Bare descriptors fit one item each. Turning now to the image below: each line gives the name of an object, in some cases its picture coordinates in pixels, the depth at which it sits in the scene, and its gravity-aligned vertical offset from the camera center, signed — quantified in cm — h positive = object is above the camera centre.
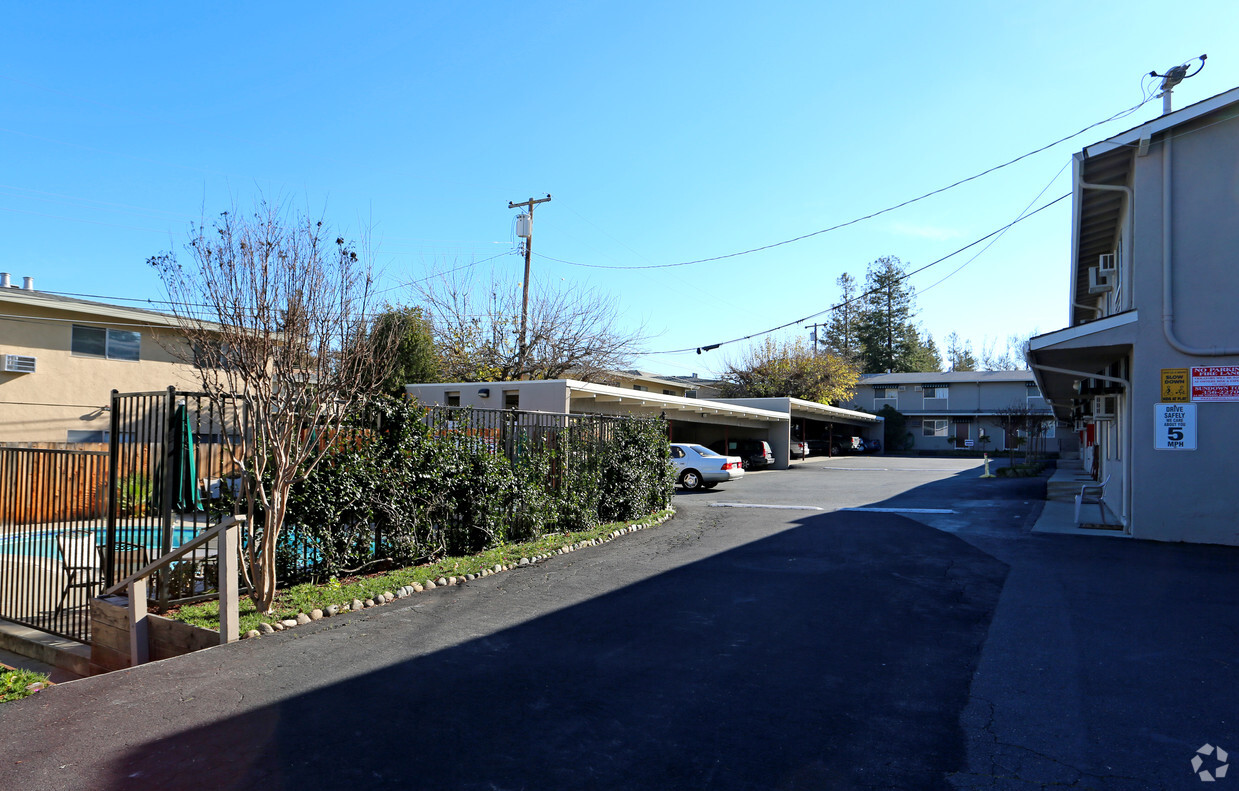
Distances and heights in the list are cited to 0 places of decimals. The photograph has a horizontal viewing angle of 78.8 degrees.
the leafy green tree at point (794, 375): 4884 +228
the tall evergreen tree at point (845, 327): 7250 +820
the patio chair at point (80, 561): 800 -190
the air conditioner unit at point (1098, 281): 1673 +306
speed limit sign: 1130 -17
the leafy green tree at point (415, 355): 2533 +169
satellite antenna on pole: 1258 +568
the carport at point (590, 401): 2056 +14
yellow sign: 1139 +45
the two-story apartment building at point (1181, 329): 1119 +135
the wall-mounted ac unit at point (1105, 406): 1568 +21
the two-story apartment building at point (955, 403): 5022 +68
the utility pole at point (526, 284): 2730 +438
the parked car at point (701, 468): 2266 -180
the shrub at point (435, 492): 804 -116
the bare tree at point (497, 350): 2830 +209
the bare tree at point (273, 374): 688 +26
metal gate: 709 -88
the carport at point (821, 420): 3441 -65
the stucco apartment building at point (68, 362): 1880 +94
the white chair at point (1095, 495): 1525 -183
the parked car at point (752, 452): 3278 -189
